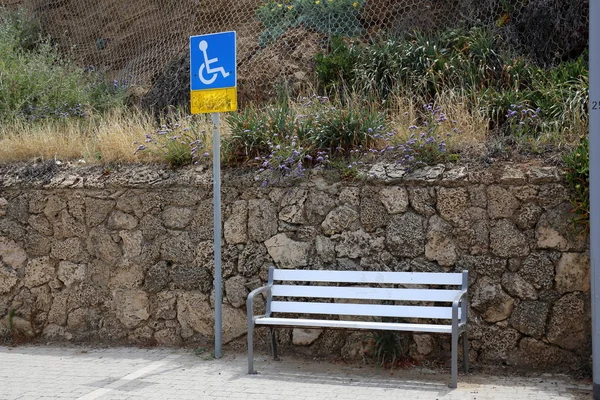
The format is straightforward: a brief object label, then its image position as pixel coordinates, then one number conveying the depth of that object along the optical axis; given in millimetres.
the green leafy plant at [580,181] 5770
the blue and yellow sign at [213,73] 6371
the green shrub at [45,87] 10305
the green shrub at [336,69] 9211
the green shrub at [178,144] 7453
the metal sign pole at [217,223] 6516
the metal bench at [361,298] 5887
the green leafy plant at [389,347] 6262
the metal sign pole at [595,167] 5156
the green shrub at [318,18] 10773
